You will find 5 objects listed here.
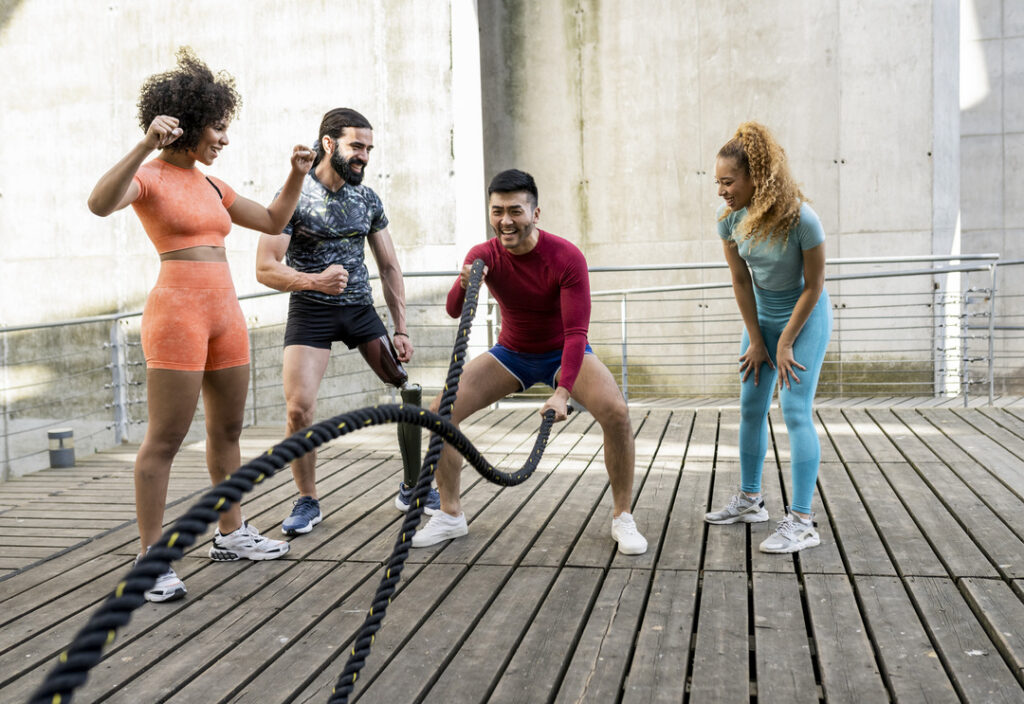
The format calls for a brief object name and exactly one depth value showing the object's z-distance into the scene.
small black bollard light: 4.95
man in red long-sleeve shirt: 2.91
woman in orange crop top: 2.60
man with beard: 3.20
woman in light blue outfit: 2.93
